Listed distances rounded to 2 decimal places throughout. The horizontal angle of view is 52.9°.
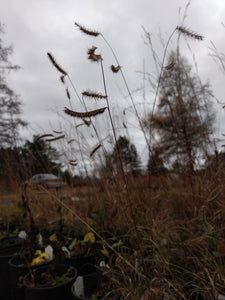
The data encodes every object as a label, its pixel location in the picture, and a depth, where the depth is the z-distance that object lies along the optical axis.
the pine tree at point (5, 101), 10.04
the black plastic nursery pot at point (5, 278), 0.53
